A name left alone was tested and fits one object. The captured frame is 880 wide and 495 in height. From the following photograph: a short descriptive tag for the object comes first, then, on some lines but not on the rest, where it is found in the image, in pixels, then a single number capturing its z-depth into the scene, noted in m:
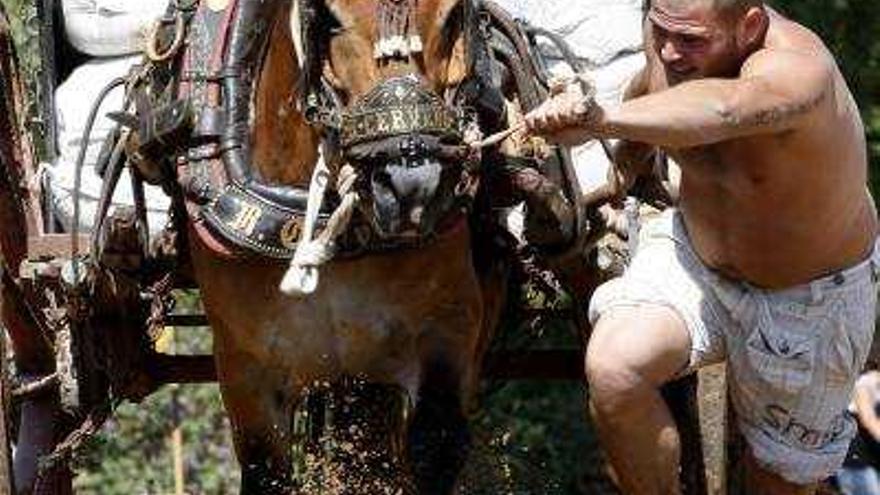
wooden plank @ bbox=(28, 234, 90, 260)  14.34
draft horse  11.47
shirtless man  10.65
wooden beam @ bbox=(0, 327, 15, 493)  13.62
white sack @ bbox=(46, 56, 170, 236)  14.58
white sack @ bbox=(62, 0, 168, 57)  14.91
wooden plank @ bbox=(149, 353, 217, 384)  14.99
